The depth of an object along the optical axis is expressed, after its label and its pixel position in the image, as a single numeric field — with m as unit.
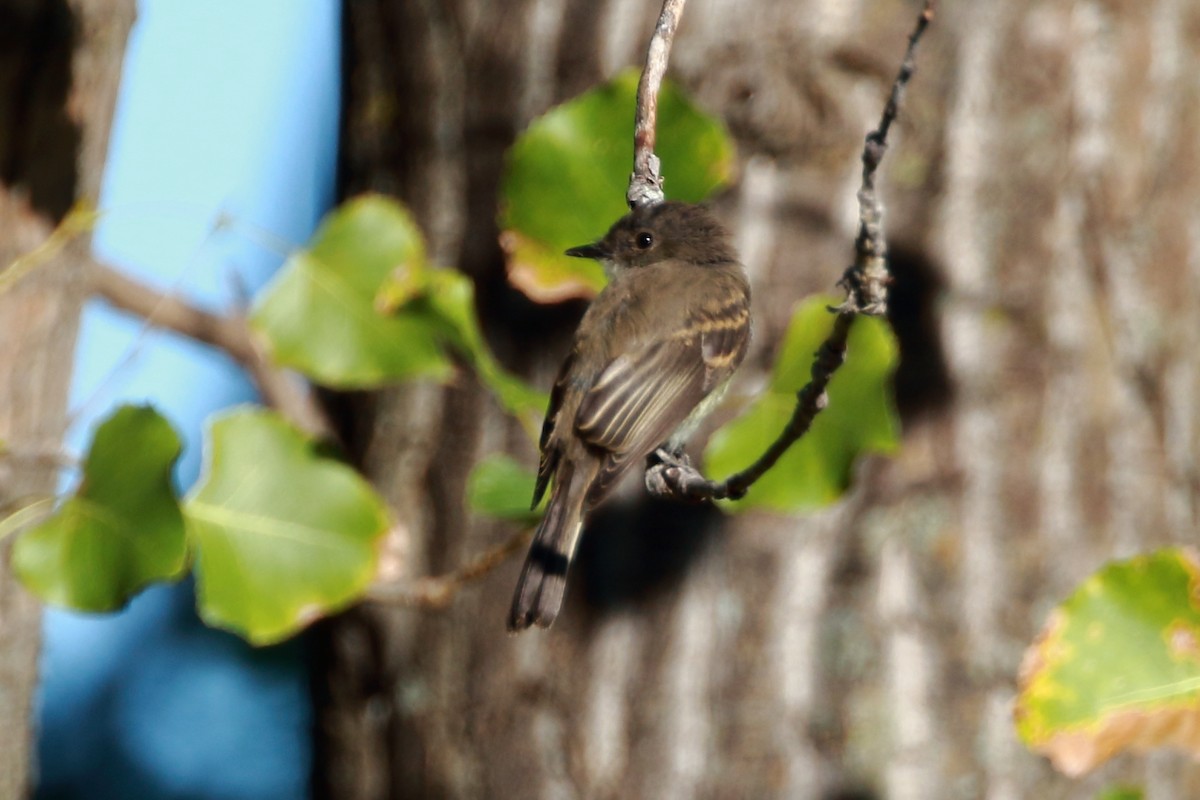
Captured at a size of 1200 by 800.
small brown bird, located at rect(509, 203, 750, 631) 5.20
